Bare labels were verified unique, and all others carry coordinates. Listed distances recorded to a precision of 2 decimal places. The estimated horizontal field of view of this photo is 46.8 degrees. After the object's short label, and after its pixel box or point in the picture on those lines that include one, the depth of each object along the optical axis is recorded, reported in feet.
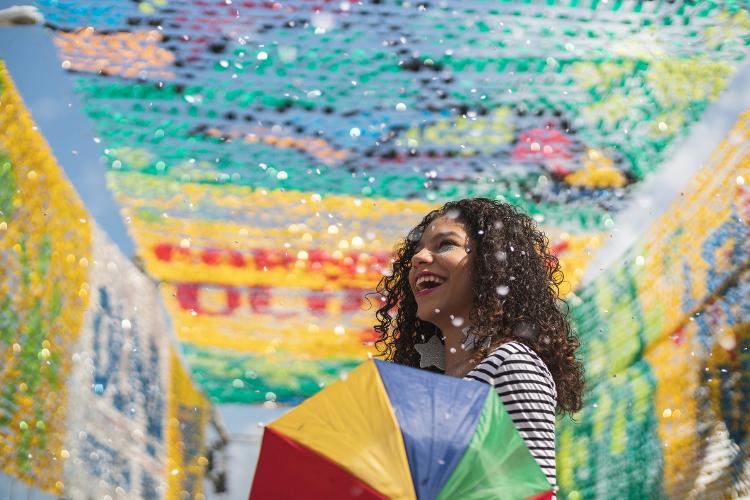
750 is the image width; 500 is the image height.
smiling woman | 5.28
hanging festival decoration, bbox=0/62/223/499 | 14.55
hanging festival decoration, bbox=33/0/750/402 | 14.06
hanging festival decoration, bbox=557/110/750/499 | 14.49
